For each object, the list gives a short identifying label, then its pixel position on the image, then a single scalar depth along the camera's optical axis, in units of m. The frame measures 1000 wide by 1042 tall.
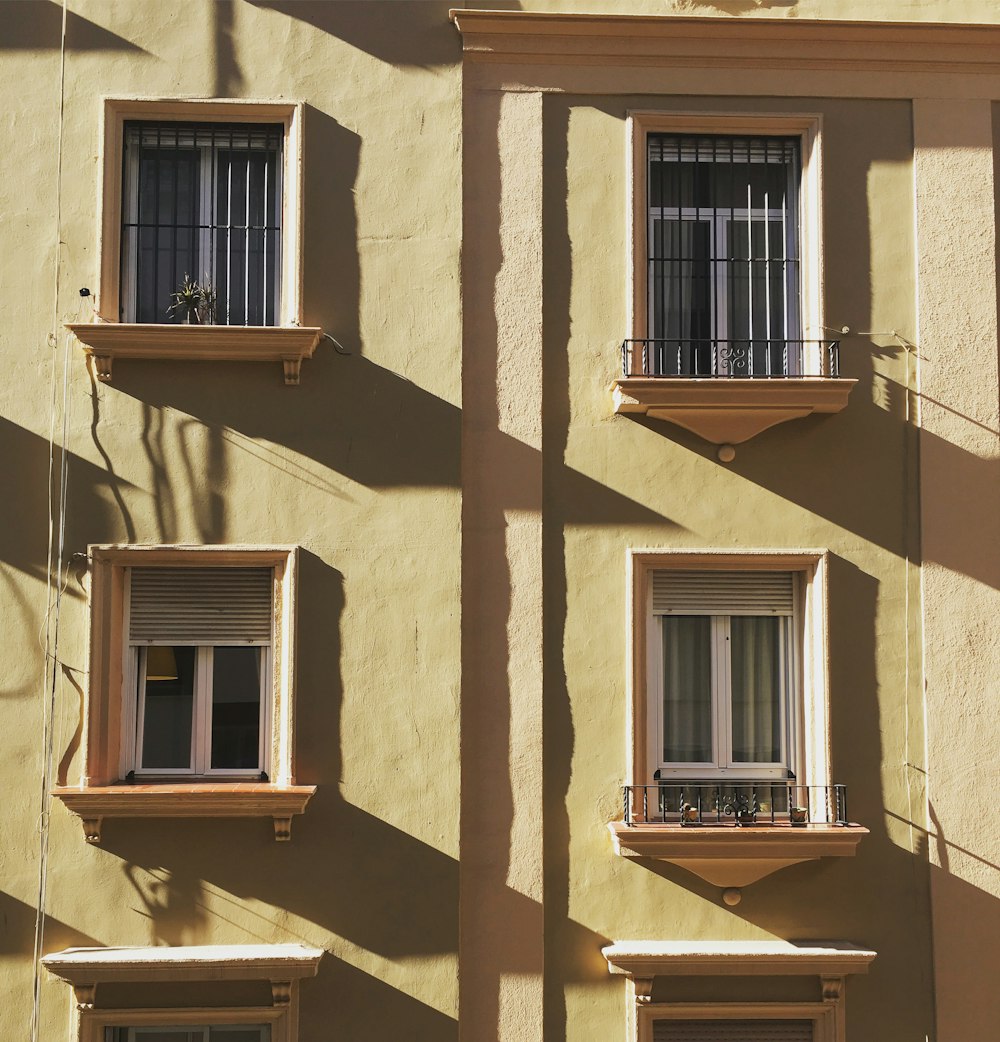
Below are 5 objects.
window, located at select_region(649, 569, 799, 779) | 9.27
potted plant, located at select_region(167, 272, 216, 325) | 9.31
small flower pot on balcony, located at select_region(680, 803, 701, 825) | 8.91
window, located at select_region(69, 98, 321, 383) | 9.28
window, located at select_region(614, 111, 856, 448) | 9.46
